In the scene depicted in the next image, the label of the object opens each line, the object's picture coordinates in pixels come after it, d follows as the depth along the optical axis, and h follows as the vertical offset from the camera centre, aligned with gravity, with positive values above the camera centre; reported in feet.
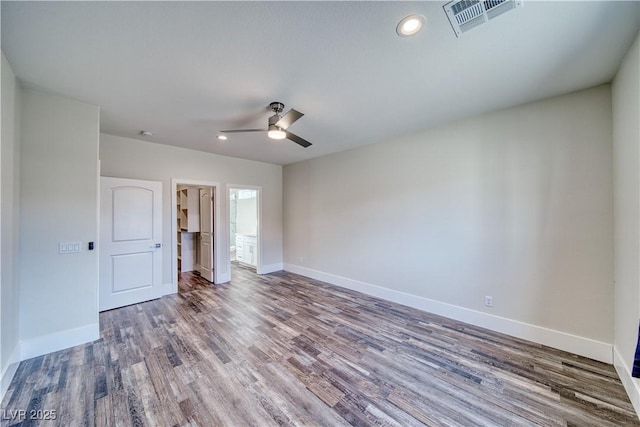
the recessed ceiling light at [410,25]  5.15 +4.27
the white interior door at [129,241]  11.98 -1.43
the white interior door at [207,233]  16.75 -1.38
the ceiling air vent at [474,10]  4.82 +4.28
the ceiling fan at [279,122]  8.03 +3.25
